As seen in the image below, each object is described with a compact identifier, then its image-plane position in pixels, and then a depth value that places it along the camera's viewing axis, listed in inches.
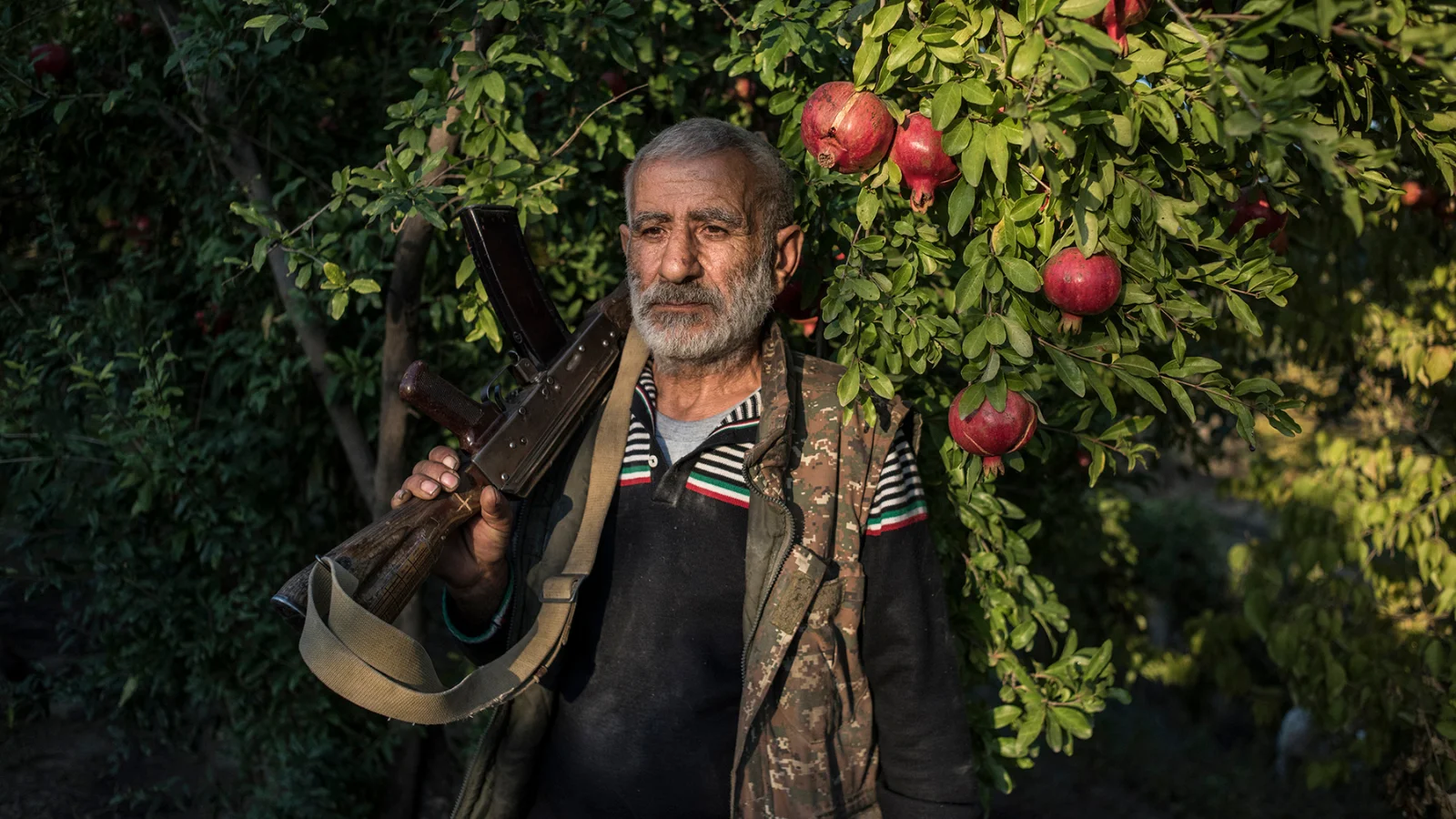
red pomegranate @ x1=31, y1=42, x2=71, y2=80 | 118.6
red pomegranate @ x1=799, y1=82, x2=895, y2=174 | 69.6
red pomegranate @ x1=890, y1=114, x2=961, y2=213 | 69.4
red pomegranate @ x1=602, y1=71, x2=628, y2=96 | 111.0
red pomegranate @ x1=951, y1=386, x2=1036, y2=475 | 74.7
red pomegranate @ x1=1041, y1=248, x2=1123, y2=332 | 66.7
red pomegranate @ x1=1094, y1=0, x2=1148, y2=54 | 60.1
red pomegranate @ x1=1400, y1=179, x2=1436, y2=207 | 133.0
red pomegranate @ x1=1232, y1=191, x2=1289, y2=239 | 82.6
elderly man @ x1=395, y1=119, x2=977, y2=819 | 78.2
